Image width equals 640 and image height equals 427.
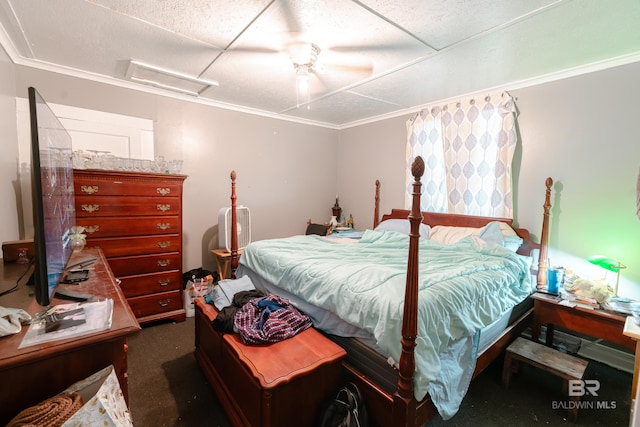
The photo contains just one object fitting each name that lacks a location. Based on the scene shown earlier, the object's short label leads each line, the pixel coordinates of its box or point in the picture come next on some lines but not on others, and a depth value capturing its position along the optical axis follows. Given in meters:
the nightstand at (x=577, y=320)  1.95
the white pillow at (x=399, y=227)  3.24
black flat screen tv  1.00
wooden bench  1.77
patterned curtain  2.86
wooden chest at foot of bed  1.35
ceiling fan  2.10
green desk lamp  2.15
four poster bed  1.34
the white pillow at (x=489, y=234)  2.59
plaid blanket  1.63
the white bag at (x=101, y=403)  0.82
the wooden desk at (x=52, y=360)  0.87
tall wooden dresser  2.49
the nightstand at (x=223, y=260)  3.31
